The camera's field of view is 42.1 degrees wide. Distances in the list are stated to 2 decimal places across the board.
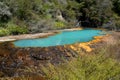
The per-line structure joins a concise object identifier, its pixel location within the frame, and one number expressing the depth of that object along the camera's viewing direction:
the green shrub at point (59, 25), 18.23
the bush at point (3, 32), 13.56
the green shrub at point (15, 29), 14.34
